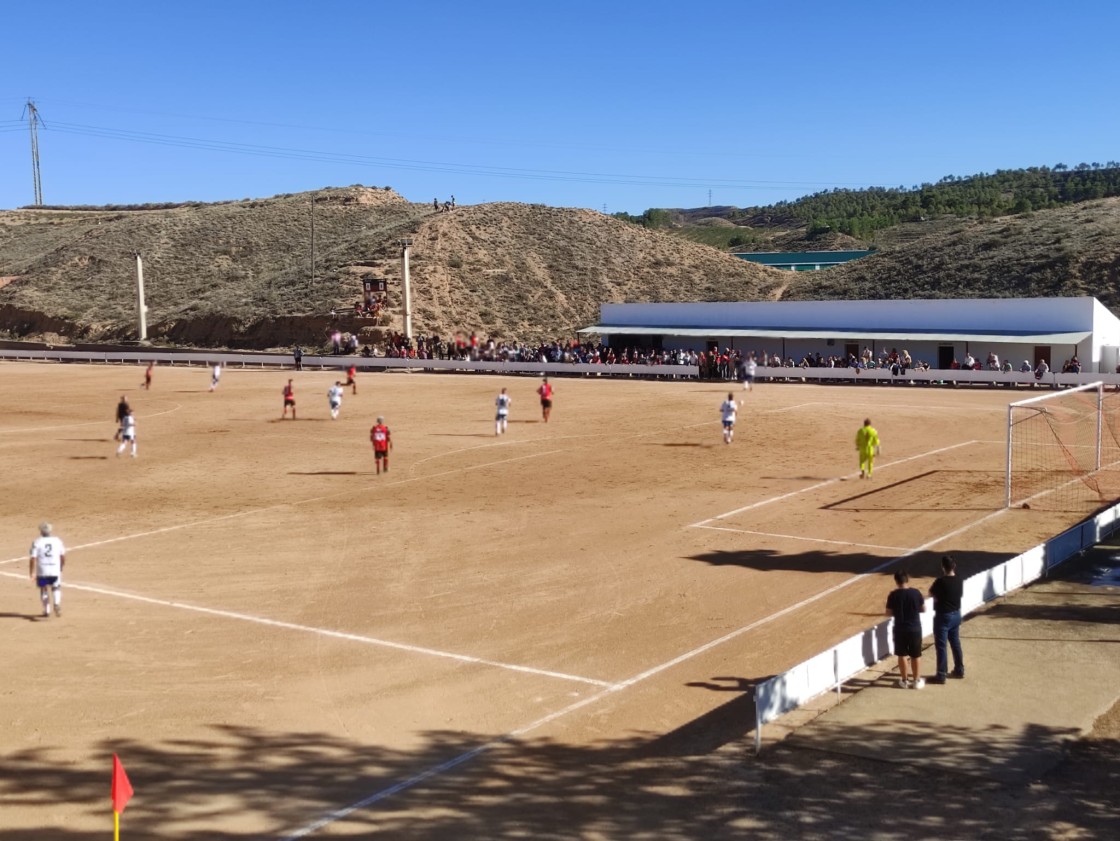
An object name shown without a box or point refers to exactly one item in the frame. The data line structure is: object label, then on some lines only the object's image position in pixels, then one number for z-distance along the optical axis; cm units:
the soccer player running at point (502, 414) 3462
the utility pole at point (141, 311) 8775
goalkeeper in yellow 2594
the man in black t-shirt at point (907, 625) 1180
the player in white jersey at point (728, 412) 3200
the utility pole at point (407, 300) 7425
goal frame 2279
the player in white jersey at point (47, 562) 1543
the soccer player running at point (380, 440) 2753
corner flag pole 755
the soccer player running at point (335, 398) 3950
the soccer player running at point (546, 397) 3750
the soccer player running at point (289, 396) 3997
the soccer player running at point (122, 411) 3119
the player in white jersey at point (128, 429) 3081
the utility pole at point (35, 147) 14842
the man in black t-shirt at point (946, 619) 1204
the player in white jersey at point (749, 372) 5019
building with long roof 5188
